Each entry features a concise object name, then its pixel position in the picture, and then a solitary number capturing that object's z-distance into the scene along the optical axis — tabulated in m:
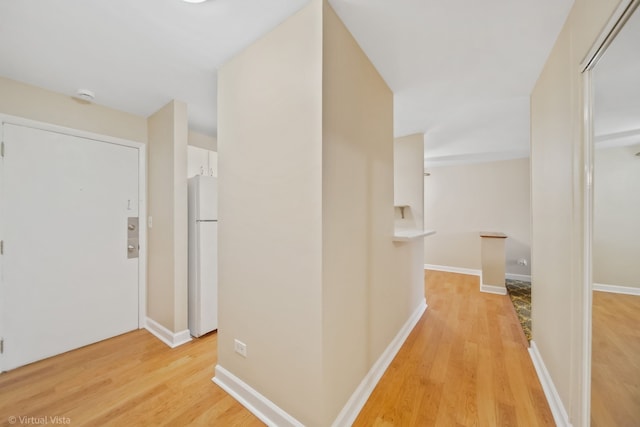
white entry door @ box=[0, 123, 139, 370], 1.93
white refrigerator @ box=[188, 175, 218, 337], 2.36
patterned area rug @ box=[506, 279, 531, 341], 2.66
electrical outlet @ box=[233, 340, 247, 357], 1.57
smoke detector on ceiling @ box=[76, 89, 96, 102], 2.07
